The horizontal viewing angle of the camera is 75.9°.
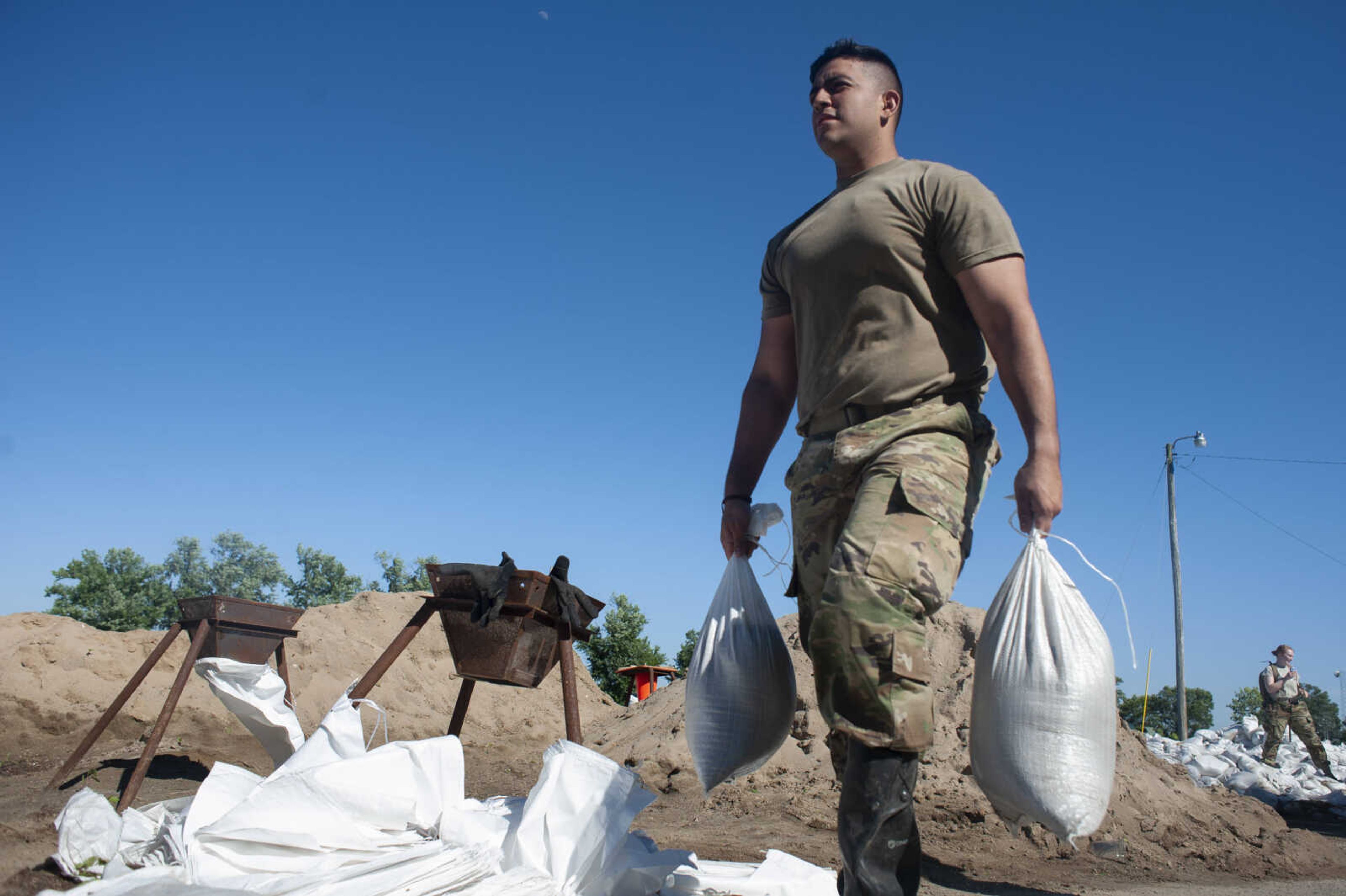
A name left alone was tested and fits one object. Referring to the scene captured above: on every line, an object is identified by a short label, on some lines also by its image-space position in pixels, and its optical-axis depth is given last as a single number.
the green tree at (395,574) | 42.84
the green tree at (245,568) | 46.50
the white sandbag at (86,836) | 2.26
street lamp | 16.23
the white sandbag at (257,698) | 3.77
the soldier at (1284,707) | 9.43
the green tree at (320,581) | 43.94
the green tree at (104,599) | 28.61
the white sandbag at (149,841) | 2.16
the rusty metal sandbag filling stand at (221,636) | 4.57
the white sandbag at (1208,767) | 8.54
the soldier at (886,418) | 1.63
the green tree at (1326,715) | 27.72
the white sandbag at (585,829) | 2.16
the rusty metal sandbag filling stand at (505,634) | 3.72
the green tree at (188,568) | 44.44
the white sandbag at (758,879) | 2.38
